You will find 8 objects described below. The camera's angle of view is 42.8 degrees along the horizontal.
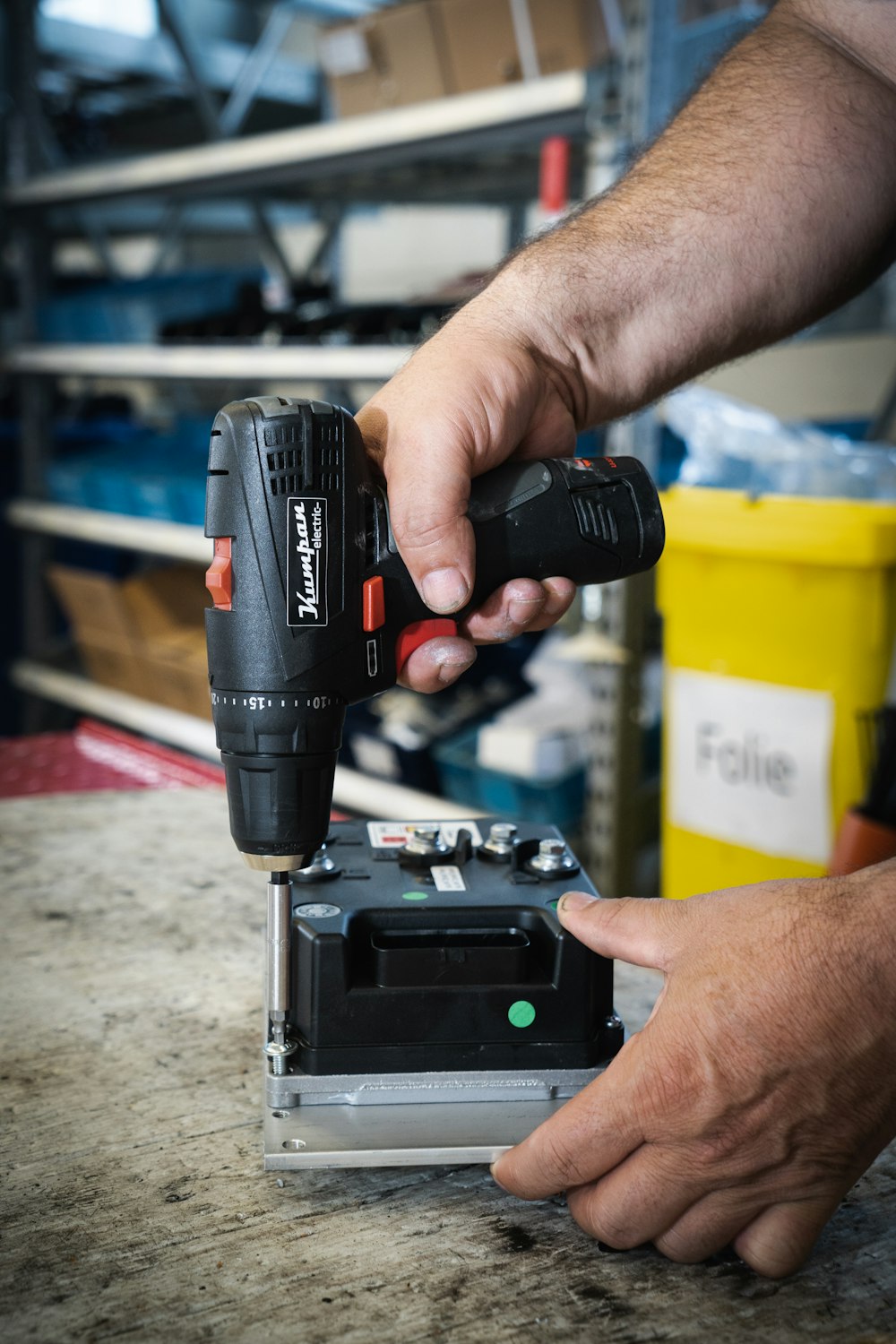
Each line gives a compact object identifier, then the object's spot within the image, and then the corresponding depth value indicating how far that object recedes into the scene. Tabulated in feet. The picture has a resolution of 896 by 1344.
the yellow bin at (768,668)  4.98
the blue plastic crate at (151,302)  9.05
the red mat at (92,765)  5.49
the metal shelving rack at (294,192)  5.93
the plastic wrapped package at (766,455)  5.33
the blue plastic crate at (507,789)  6.35
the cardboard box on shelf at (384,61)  6.89
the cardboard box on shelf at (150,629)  8.73
